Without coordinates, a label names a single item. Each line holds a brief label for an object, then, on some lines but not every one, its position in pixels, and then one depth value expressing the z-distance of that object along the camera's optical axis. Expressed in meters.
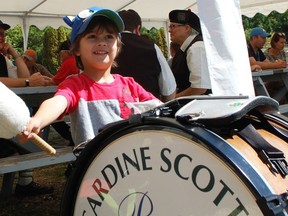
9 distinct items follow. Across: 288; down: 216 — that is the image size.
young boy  1.83
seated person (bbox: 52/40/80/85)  3.59
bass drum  1.15
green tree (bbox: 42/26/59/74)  14.94
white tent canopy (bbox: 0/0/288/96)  2.48
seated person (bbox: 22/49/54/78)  6.27
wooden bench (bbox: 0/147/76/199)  2.69
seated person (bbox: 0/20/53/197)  3.40
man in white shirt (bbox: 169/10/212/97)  3.56
